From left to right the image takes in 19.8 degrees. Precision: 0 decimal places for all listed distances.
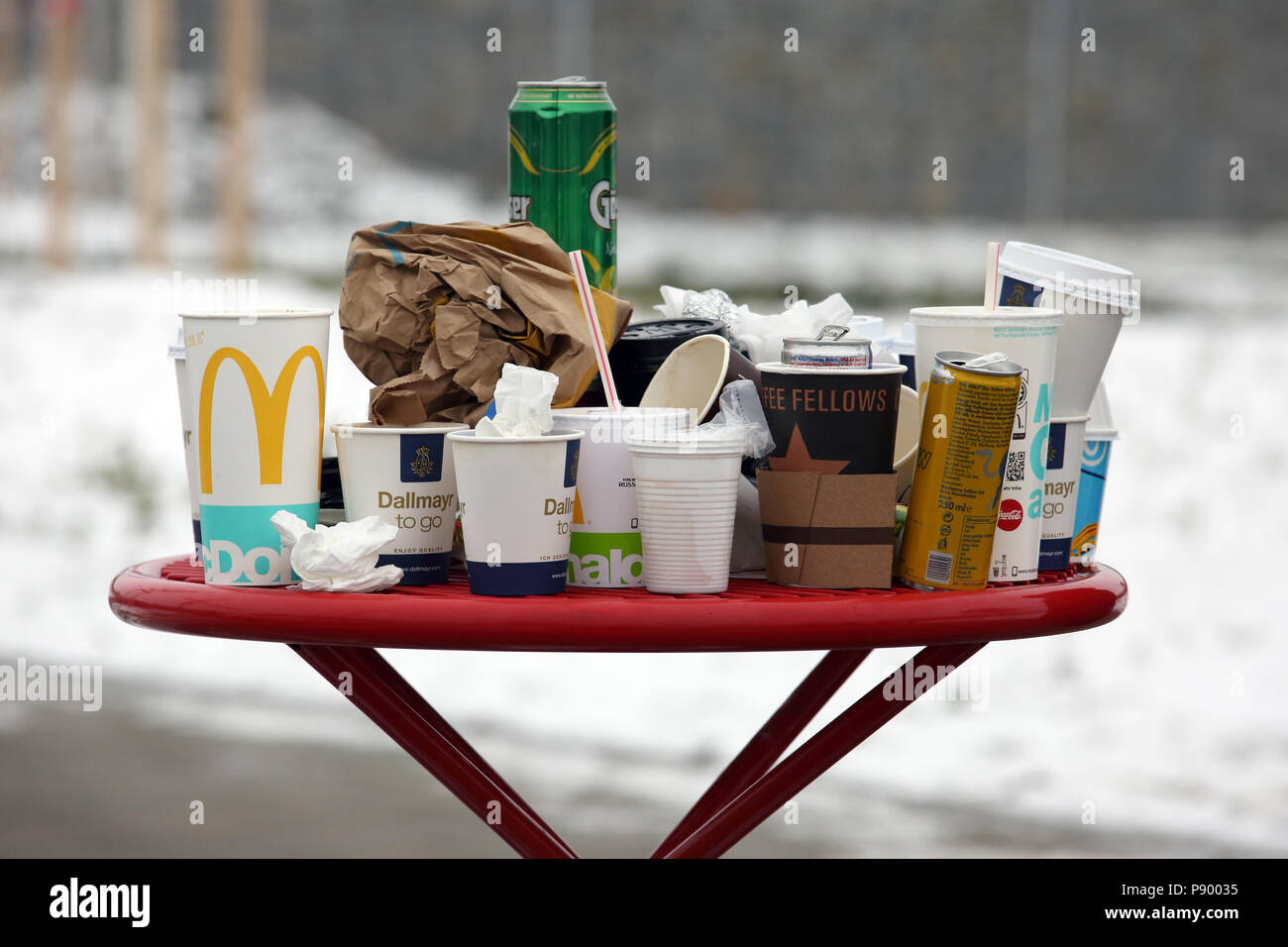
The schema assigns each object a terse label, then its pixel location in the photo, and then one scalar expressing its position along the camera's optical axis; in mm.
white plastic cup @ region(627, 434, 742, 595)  2135
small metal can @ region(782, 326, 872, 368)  2151
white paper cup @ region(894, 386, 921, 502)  2238
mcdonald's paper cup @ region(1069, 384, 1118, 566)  2283
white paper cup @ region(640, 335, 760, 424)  2231
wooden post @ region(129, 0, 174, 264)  7439
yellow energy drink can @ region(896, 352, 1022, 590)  2129
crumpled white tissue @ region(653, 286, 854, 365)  2308
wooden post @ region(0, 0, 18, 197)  8396
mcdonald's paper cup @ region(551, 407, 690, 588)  2162
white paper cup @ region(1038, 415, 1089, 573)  2220
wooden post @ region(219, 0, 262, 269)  7528
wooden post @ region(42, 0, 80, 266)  8075
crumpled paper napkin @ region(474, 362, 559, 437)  2125
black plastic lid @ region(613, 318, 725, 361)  2294
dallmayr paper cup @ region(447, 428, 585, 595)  2114
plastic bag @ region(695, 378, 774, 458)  2164
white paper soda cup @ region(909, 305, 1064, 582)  2174
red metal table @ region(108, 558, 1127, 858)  2099
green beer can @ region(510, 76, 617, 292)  2313
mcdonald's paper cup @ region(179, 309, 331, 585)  2138
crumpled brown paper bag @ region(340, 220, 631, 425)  2200
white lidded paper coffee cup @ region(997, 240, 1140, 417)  2237
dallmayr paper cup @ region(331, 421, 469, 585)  2156
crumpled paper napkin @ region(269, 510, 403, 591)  2125
